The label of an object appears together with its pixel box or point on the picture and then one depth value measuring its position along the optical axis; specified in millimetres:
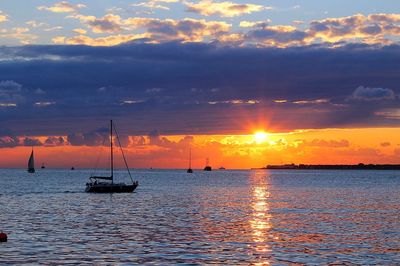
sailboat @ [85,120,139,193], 145500
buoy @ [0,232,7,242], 55625
